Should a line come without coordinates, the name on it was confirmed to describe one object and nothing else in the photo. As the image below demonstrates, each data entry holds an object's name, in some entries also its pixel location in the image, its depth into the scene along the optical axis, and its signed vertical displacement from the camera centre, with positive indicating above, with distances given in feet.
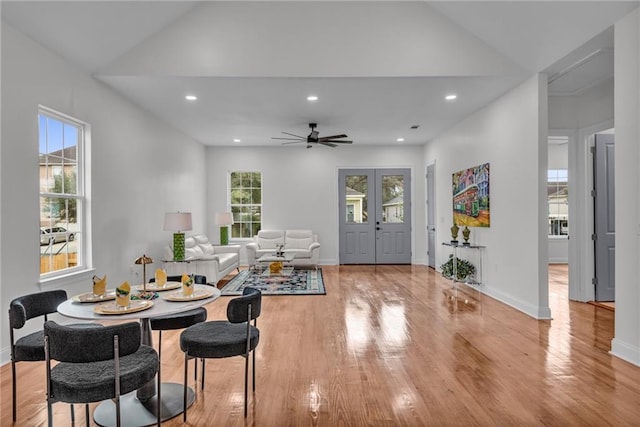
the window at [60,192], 12.89 +0.74
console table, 19.74 -3.37
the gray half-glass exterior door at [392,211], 30.76 -0.35
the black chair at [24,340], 7.63 -2.64
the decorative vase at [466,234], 20.29 -1.34
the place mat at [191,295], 7.93 -1.80
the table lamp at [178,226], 19.93 -0.75
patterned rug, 20.27 -4.27
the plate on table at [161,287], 9.06 -1.82
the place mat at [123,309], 7.05 -1.82
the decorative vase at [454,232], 21.01 -1.27
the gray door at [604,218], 17.74 -0.47
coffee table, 24.24 -3.07
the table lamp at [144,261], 8.44 -1.11
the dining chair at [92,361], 5.75 -2.37
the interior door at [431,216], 28.07 -0.49
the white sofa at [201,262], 20.61 -2.84
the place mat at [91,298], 8.01 -1.82
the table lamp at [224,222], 28.32 -0.80
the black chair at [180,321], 9.46 -2.75
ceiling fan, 22.33 +4.28
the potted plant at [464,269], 20.42 -3.23
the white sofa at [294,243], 27.76 -2.48
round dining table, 7.13 -3.91
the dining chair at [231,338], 7.82 -2.70
